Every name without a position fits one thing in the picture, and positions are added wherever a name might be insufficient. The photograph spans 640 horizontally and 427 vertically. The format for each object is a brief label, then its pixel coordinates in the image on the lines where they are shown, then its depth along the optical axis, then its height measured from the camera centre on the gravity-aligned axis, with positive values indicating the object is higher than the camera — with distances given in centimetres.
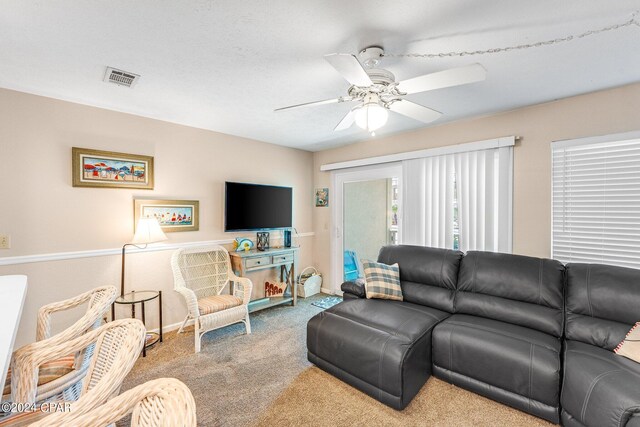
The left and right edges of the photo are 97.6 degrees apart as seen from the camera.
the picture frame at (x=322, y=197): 471 +22
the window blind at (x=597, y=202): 234 +8
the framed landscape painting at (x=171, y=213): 303 -4
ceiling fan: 146 +74
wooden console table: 356 -73
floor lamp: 273 -24
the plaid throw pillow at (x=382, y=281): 283 -73
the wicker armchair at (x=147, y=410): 68 -51
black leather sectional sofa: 168 -93
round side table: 266 -87
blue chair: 442 -89
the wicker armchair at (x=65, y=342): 128 -63
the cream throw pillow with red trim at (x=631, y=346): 170 -85
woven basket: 444 -118
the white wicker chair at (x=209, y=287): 281 -91
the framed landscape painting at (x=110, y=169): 267 +41
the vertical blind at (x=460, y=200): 297 +12
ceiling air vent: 207 +102
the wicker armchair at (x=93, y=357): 94 -61
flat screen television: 368 +4
